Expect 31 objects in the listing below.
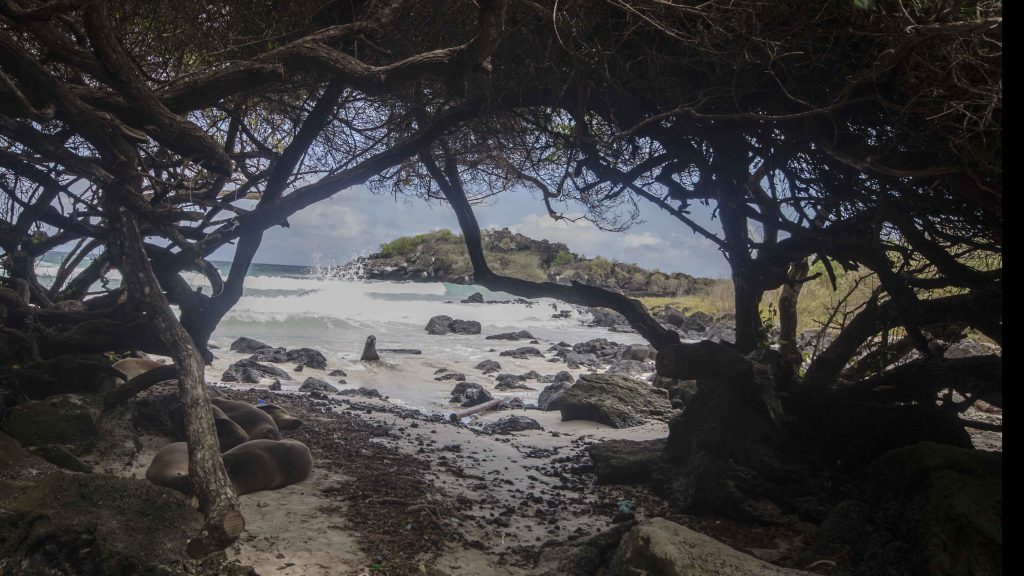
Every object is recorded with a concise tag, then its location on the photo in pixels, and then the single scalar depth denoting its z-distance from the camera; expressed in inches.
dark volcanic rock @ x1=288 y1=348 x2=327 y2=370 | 540.7
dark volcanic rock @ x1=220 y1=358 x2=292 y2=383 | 442.9
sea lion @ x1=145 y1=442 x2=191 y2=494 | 170.4
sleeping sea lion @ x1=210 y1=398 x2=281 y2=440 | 224.2
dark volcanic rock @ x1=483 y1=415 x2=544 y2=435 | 333.5
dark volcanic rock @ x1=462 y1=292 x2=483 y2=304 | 1658.5
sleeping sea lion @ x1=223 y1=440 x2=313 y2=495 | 185.2
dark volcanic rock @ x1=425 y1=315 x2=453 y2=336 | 906.7
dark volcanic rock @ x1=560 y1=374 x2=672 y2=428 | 346.9
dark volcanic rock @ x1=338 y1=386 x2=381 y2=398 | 423.8
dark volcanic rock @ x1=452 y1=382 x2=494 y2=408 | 416.8
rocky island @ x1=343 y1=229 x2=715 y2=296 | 1712.5
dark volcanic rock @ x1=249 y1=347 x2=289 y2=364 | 542.9
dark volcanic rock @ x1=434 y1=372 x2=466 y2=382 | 516.4
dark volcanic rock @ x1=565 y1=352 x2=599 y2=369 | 639.1
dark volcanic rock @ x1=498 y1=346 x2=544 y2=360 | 687.7
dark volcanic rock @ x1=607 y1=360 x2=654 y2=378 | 576.8
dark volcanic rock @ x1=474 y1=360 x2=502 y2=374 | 568.7
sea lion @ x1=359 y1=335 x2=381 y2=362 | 584.7
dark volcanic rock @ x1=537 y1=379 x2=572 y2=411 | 388.4
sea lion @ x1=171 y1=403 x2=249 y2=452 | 208.4
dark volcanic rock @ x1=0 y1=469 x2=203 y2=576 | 116.6
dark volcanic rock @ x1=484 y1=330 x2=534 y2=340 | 863.1
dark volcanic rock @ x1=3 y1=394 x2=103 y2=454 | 178.2
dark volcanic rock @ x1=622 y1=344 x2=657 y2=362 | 673.6
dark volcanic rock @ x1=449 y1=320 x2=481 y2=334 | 927.7
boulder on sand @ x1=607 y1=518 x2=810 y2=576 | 118.7
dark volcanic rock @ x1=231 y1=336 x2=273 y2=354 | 600.7
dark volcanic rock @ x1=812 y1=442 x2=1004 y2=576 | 116.4
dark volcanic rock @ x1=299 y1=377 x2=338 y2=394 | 421.9
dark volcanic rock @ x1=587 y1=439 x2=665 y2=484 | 228.7
